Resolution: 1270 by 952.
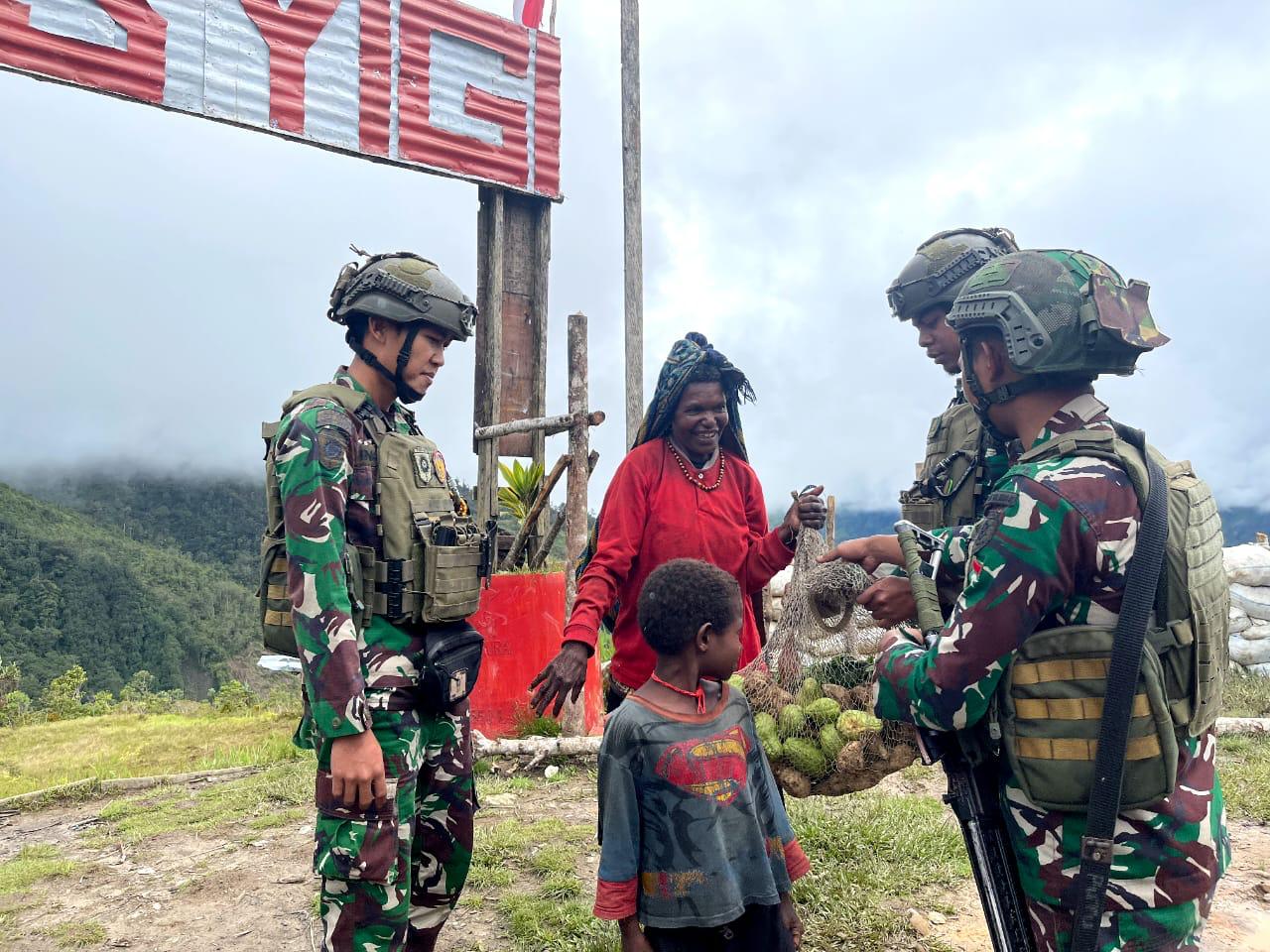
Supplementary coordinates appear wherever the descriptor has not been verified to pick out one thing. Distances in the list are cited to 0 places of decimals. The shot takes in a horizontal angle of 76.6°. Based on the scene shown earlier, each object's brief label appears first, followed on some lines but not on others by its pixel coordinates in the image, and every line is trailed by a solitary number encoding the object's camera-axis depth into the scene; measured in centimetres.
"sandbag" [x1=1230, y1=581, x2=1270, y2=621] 1344
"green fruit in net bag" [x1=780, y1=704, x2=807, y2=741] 310
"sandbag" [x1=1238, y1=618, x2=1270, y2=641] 1325
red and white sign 715
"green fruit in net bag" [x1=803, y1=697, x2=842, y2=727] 310
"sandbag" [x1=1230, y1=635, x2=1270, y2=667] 1311
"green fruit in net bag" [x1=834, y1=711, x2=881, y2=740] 296
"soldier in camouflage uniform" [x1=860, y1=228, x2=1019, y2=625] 320
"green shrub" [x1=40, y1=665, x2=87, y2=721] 1424
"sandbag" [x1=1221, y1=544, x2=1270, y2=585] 1365
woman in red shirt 318
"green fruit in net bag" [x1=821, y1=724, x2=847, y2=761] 299
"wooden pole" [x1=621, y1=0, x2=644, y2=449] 753
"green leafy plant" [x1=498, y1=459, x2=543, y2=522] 858
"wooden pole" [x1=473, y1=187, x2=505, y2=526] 859
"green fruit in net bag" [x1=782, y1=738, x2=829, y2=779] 300
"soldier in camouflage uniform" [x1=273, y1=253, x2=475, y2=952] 239
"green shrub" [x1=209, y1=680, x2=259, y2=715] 1271
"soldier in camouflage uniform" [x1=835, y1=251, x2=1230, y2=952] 178
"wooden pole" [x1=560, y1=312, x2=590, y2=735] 707
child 231
